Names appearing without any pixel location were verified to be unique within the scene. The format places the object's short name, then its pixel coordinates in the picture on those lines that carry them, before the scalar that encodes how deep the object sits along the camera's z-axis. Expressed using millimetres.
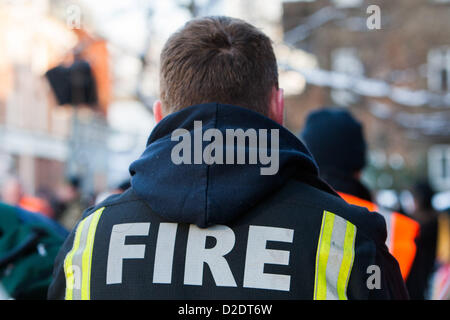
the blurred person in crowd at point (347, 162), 2578
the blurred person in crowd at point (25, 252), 2246
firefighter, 1395
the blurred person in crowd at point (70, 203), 7242
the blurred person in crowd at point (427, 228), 5770
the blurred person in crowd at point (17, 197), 6258
